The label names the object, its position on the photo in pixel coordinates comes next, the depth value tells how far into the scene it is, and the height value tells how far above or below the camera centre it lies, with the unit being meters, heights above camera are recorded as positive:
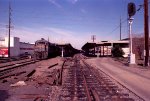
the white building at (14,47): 28.14 +1.17
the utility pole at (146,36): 12.65 +1.93
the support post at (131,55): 13.56 -0.38
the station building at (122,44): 27.14 +2.29
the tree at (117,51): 26.00 +0.12
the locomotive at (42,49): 20.47 +0.49
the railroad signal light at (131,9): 13.69 +5.71
